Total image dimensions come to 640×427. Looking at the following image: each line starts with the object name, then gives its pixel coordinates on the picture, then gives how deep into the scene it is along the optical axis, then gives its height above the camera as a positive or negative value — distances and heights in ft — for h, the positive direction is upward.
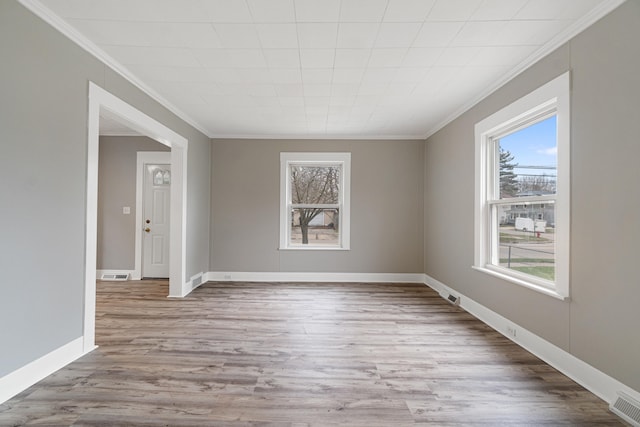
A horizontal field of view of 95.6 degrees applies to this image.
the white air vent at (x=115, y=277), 16.71 -3.65
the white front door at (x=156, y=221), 17.26 -0.41
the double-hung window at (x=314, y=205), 17.03 +0.64
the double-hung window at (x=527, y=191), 7.32 +0.86
